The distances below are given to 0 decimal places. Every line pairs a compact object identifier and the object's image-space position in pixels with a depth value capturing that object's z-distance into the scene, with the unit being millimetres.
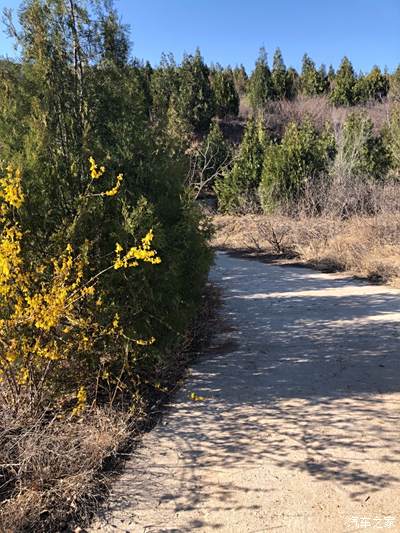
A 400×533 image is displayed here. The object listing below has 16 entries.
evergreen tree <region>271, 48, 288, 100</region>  33688
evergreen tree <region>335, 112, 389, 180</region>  14545
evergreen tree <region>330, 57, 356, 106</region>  31906
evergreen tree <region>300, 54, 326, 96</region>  34781
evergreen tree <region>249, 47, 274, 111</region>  32656
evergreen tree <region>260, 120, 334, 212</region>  15438
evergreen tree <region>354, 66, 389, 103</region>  32750
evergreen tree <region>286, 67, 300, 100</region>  34594
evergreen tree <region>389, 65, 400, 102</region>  27936
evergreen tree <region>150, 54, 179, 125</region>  23791
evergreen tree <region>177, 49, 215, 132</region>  27297
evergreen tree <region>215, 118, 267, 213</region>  18375
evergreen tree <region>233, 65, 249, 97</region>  41856
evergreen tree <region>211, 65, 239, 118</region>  32625
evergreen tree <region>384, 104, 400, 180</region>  16516
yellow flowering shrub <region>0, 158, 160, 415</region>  2889
